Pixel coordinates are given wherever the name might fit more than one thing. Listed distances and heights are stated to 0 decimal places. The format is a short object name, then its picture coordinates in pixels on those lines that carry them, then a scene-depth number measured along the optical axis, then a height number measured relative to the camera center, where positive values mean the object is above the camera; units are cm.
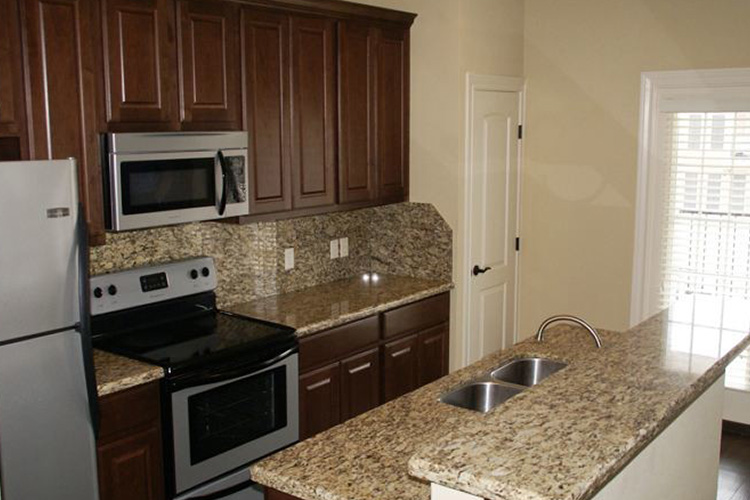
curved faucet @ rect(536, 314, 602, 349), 299 -68
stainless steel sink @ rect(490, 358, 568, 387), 318 -87
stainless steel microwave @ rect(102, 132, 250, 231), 329 -13
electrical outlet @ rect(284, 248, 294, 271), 455 -62
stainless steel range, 329 -92
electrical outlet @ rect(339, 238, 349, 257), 498 -61
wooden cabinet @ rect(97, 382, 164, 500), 303 -113
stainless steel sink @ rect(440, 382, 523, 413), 291 -89
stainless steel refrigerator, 260 -62
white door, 492 -43
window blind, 471 -33
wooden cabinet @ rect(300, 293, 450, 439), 397 -114
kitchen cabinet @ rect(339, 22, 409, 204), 451 +20
